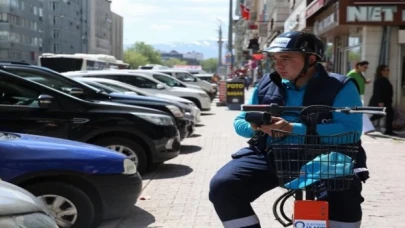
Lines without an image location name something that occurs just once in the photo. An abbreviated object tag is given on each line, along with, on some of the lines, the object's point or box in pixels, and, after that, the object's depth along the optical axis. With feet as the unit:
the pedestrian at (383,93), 42.75
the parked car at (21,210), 7.79
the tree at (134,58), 530.14
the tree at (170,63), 640.17
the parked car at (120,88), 39.41
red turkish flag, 156.50
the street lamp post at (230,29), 114.01
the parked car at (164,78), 60.04
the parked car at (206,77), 112.73
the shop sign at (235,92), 75.61
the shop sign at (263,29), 162.71
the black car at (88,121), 22.49
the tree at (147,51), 607.86
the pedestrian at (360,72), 43.83
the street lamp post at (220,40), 215.14
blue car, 15.14
